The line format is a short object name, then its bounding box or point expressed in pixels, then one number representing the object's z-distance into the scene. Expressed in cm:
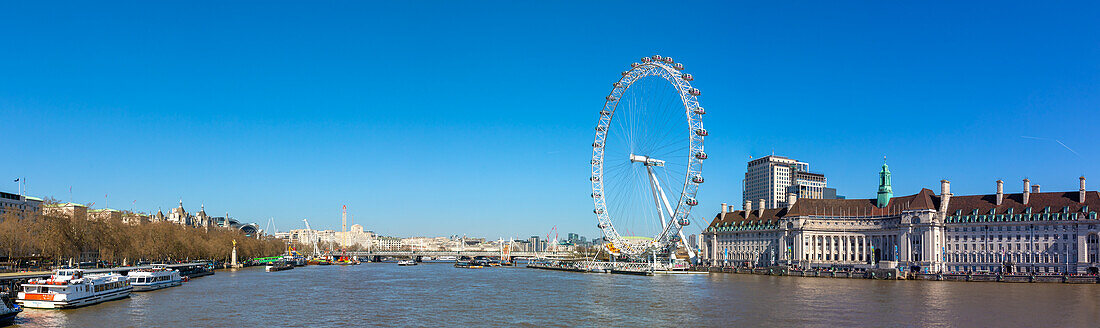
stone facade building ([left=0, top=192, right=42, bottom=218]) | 17060
